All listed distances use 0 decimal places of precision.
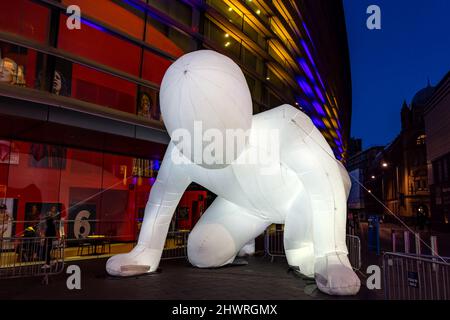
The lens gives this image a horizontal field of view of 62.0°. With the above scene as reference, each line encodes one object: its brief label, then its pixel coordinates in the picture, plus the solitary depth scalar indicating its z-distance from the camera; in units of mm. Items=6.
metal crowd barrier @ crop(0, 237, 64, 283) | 6711
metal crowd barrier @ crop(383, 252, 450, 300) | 4348
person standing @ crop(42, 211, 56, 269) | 6508
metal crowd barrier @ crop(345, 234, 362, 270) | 8125
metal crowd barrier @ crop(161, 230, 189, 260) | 9591
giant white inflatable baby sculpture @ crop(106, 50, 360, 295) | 4219
